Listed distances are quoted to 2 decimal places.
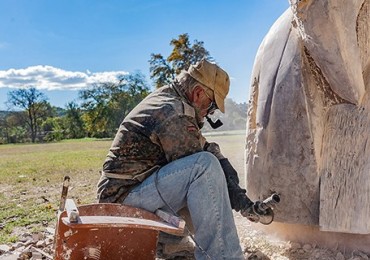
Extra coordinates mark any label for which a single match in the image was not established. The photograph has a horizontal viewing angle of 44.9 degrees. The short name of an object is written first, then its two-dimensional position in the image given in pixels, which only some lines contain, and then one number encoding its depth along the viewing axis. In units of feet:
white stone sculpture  8.18
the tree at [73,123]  173.58
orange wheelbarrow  6.86
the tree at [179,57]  89.40
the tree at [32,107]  185.06
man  8.13
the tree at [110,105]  143.43
